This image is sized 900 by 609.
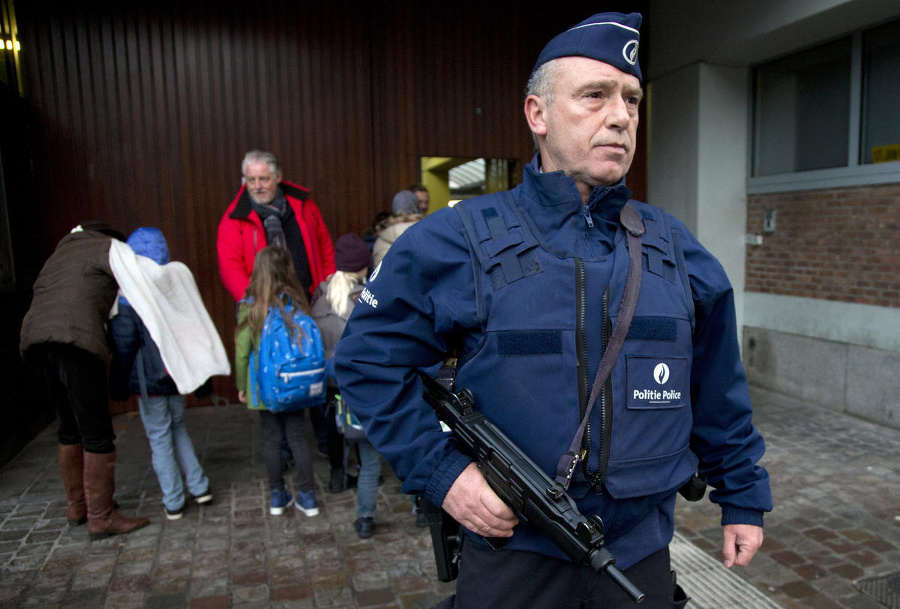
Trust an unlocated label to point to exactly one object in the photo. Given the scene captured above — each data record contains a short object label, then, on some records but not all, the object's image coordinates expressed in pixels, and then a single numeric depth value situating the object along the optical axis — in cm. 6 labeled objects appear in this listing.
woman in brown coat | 362
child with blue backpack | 397
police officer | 151
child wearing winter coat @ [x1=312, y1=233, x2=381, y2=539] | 425
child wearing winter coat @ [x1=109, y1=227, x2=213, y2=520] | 387
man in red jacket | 500
